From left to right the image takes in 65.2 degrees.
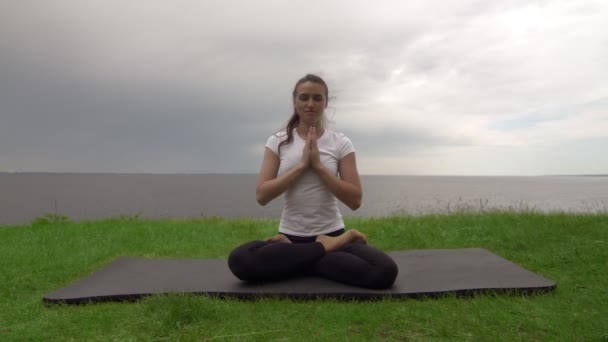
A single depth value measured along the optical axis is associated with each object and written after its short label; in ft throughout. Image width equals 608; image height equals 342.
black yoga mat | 10.69
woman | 11.23
